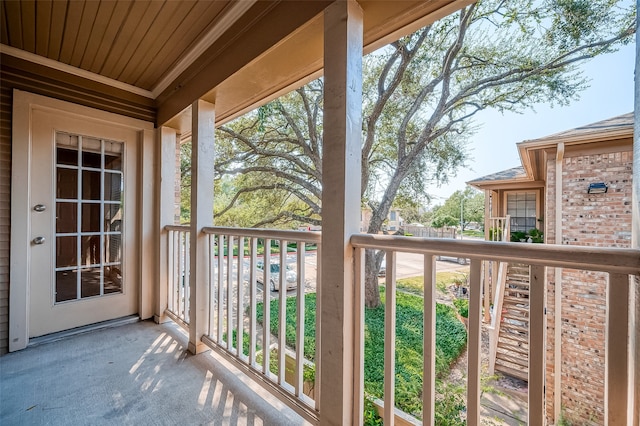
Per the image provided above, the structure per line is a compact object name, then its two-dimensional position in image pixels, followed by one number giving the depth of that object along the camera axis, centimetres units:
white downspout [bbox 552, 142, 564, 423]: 266
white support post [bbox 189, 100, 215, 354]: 210
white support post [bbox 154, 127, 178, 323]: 272
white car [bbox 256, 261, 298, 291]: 645
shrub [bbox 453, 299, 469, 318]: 539
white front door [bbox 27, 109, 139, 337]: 225
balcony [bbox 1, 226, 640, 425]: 71
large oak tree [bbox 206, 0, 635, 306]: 411
